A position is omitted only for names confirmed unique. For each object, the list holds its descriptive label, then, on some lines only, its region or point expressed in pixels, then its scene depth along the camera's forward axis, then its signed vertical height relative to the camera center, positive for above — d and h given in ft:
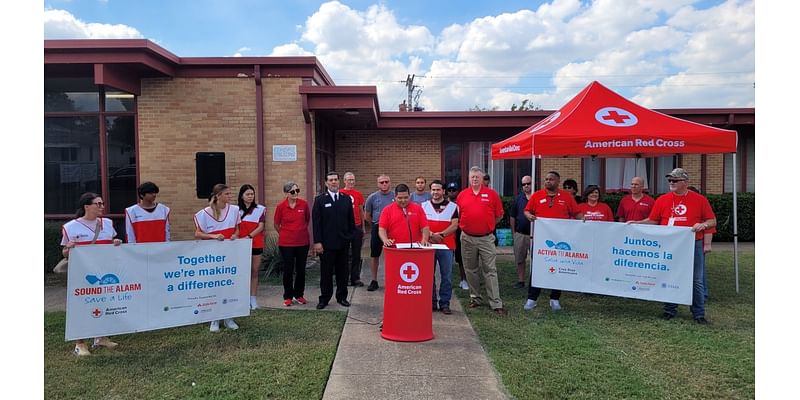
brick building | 33.14 +3.65
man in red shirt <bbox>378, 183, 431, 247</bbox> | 20.33 -1.35
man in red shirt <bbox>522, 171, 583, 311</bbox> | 23.68 -0.76
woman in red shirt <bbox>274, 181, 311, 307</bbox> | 22.62 -1.83
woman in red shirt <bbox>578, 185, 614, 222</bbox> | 25.18 -1.06
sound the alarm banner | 16.69 -3.37
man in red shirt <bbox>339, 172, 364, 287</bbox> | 27.04 -2.27
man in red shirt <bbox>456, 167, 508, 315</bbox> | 22.15 -1.76
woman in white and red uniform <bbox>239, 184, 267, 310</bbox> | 21.43 -1.36
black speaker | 32.81 +1.05
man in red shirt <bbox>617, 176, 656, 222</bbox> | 25.34 -0.91
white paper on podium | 18.77 -2.13
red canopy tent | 24.88 +2.38
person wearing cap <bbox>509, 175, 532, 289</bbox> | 27.04 -2.37
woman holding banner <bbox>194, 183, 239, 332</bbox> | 19.90 -1.23
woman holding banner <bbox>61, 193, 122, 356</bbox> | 16.93 -1.41
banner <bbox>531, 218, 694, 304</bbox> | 21.53 -3.09
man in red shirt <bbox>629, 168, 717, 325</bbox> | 21.07 -1.23
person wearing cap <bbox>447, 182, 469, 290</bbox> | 27.14 -3.32
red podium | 18.28 -3.69
